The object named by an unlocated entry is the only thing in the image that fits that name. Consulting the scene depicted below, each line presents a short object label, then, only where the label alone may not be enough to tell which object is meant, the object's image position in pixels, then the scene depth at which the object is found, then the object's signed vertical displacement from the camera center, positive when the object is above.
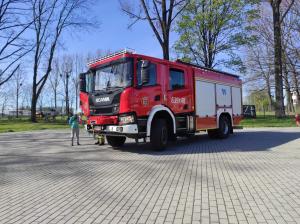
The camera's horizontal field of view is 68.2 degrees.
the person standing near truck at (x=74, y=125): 9.56 -0.28
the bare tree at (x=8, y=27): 19.47 +8.26
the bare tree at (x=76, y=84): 39.95 +6.28
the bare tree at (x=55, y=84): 41.29 +6.53
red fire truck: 6.93 +0.68
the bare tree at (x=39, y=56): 26.74 +7.94
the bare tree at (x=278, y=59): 20.86 +5.35
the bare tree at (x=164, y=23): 18.67 +8.08
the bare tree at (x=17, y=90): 44.84 +6.01
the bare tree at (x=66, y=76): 39.08 +7.61
